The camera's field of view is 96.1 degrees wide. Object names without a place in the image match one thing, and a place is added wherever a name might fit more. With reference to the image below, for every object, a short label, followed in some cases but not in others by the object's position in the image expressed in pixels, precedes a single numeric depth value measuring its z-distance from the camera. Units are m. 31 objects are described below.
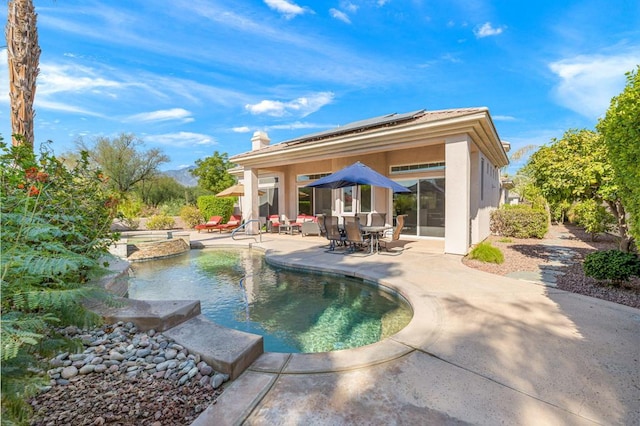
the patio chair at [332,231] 9.26
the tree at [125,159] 27.20
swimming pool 4.14
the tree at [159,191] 29.22
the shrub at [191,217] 19.23
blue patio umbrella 8.81
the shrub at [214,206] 18.61
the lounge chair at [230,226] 16.70
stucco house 8.49
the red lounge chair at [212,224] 16.33
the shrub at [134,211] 17.25
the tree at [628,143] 3.82
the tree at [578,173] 6.77
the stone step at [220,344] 2.69
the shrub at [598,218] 10.17
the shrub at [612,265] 4.92
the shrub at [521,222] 12.80
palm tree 5.98
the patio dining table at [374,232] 8.71
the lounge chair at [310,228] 13.29
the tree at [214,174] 33.22
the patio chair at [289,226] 14.64
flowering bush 1.37
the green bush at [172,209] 22.03
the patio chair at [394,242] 9.26
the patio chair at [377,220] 9.56
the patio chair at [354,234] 8.66
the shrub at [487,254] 7.38
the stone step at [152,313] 3.47
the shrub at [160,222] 18.11
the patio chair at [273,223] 15.66
